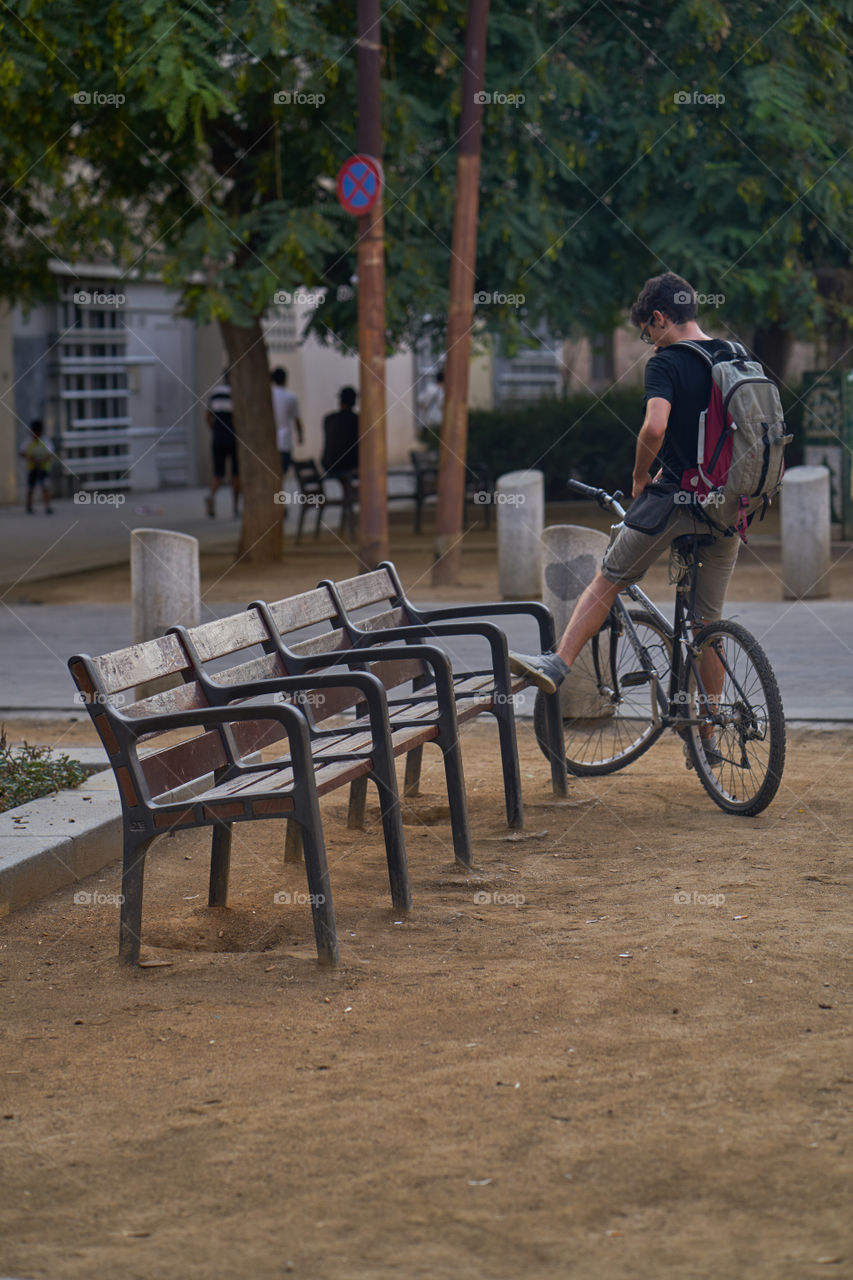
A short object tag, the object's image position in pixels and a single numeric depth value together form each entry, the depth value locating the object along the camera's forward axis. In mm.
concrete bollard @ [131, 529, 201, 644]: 8891
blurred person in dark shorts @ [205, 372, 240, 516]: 20328
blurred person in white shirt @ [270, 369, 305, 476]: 18438
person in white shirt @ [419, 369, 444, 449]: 23812
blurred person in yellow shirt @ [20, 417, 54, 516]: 21547
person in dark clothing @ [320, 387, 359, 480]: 17078
